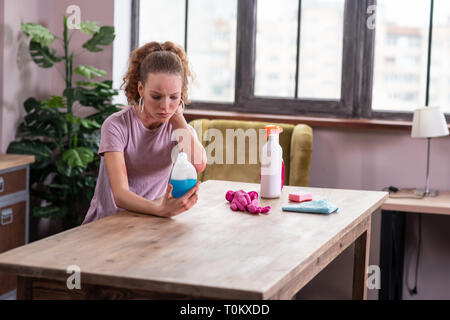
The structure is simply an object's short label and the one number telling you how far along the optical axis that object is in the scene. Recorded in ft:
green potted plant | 11.85
